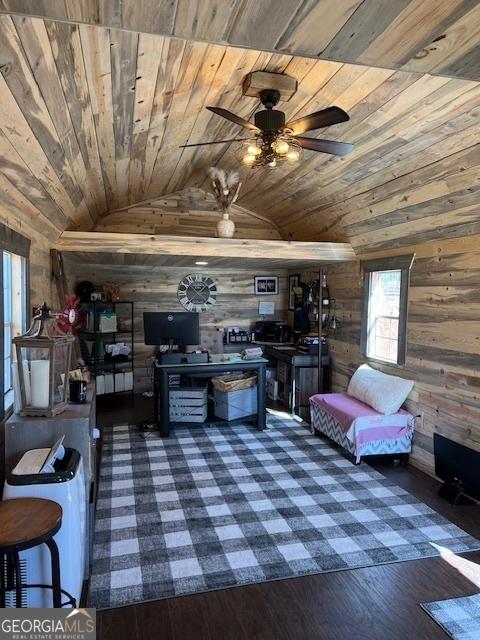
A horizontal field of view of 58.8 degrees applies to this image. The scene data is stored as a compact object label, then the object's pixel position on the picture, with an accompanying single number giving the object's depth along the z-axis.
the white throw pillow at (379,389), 4.15
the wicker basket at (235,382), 5.05
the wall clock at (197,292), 6.70
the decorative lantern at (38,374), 2.29
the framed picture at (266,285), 7.02
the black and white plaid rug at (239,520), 2.53
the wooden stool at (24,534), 1.62
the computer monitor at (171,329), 5.07
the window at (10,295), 2.51
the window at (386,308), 4.30
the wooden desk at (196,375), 4.73
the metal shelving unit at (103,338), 6.10
